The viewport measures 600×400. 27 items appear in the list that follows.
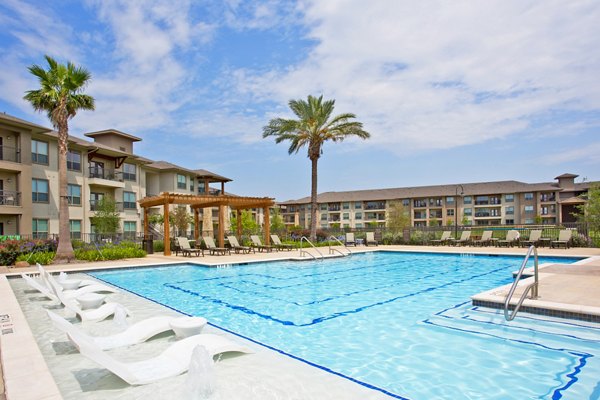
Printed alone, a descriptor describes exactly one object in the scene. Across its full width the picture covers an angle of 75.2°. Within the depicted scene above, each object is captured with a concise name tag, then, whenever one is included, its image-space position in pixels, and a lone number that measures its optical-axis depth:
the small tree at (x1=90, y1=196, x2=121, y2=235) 28.22
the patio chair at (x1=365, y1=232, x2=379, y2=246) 27.74
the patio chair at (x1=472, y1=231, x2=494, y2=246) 24.80
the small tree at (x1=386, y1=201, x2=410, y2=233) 43.88
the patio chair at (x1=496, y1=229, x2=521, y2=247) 23.33
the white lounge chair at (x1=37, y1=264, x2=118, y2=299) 8.00
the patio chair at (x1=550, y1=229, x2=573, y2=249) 21.12
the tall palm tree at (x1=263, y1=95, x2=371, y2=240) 25.88
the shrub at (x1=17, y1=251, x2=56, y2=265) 15.93
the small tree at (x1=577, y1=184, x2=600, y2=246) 19.36
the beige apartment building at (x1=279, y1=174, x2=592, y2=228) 59.91
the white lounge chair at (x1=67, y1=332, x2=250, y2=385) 3.83
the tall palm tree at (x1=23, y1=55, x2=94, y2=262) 16.52
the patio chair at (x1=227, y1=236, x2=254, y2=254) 21.33
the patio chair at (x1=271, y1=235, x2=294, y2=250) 23.33
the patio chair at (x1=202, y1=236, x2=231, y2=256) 20.20
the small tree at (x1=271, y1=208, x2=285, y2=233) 44.56
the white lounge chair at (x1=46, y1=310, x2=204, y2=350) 5.17
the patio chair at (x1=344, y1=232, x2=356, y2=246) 26.86
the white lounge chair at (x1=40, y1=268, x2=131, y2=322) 6.77
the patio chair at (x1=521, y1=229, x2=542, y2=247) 22.61
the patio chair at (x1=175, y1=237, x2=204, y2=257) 19.09
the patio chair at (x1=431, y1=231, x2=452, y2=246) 25.88
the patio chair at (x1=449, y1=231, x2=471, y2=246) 25.52
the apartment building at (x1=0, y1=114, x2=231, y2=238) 24.75
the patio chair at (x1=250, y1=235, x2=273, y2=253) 22.45
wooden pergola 20.14
